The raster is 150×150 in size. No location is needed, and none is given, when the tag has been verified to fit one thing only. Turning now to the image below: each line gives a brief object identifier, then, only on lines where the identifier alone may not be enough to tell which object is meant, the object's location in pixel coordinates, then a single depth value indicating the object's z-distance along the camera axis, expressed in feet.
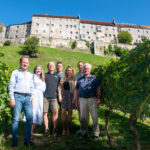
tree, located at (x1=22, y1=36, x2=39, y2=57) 130.82
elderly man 15.71
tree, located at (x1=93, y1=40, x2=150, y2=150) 8.38
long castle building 214.69
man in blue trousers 13.11
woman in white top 15.85
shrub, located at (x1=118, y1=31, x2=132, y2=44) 214.20
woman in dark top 17.87
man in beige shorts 17.22
